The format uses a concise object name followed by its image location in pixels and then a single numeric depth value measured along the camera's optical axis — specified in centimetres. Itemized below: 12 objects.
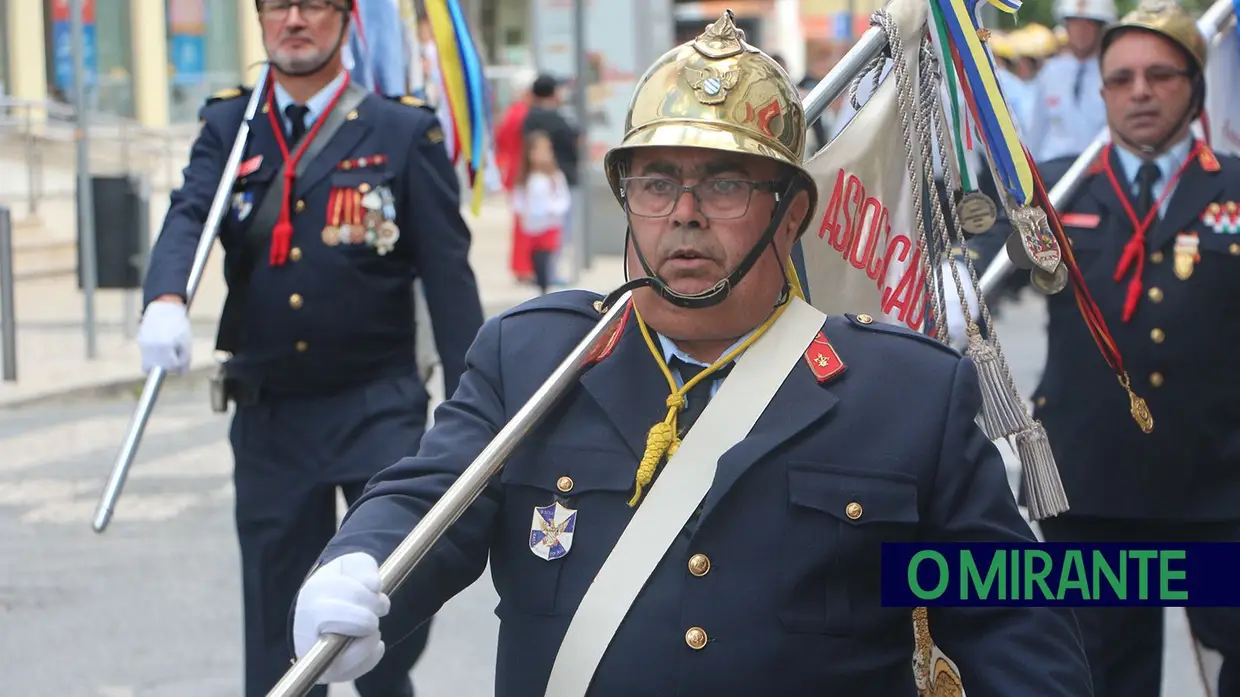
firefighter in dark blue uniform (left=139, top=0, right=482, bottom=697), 1047
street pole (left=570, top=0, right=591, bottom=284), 3928
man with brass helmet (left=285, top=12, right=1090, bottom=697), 582
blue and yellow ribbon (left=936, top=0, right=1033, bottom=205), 792
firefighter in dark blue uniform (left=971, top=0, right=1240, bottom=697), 1005
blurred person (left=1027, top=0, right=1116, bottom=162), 2398
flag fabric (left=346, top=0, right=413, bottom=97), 1327
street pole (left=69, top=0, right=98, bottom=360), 2564
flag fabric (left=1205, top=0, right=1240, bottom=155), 1189
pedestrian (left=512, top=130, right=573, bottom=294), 3550
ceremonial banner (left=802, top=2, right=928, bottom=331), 801
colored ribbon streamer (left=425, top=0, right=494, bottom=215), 1374
